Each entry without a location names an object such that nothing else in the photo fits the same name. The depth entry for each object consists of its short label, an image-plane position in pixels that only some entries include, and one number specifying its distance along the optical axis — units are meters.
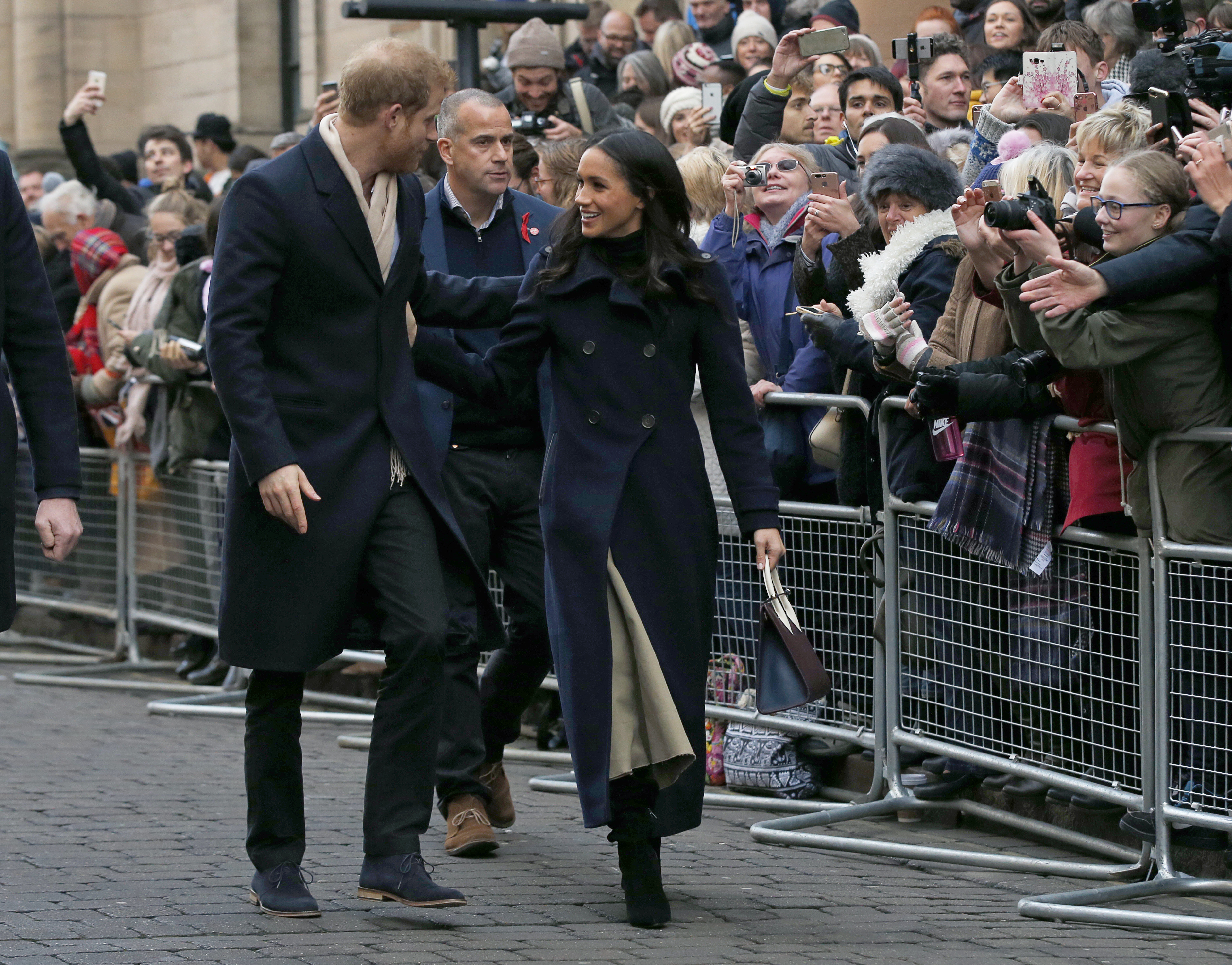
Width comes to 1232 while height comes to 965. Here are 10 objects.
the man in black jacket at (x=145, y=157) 26.28
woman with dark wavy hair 10.96
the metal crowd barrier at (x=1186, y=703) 11.32
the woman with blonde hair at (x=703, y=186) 16.73
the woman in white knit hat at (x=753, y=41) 22.31
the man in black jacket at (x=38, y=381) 9.75
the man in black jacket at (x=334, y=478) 10.63
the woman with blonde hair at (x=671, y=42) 23.98
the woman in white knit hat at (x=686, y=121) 19.86
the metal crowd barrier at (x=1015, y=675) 12.02
